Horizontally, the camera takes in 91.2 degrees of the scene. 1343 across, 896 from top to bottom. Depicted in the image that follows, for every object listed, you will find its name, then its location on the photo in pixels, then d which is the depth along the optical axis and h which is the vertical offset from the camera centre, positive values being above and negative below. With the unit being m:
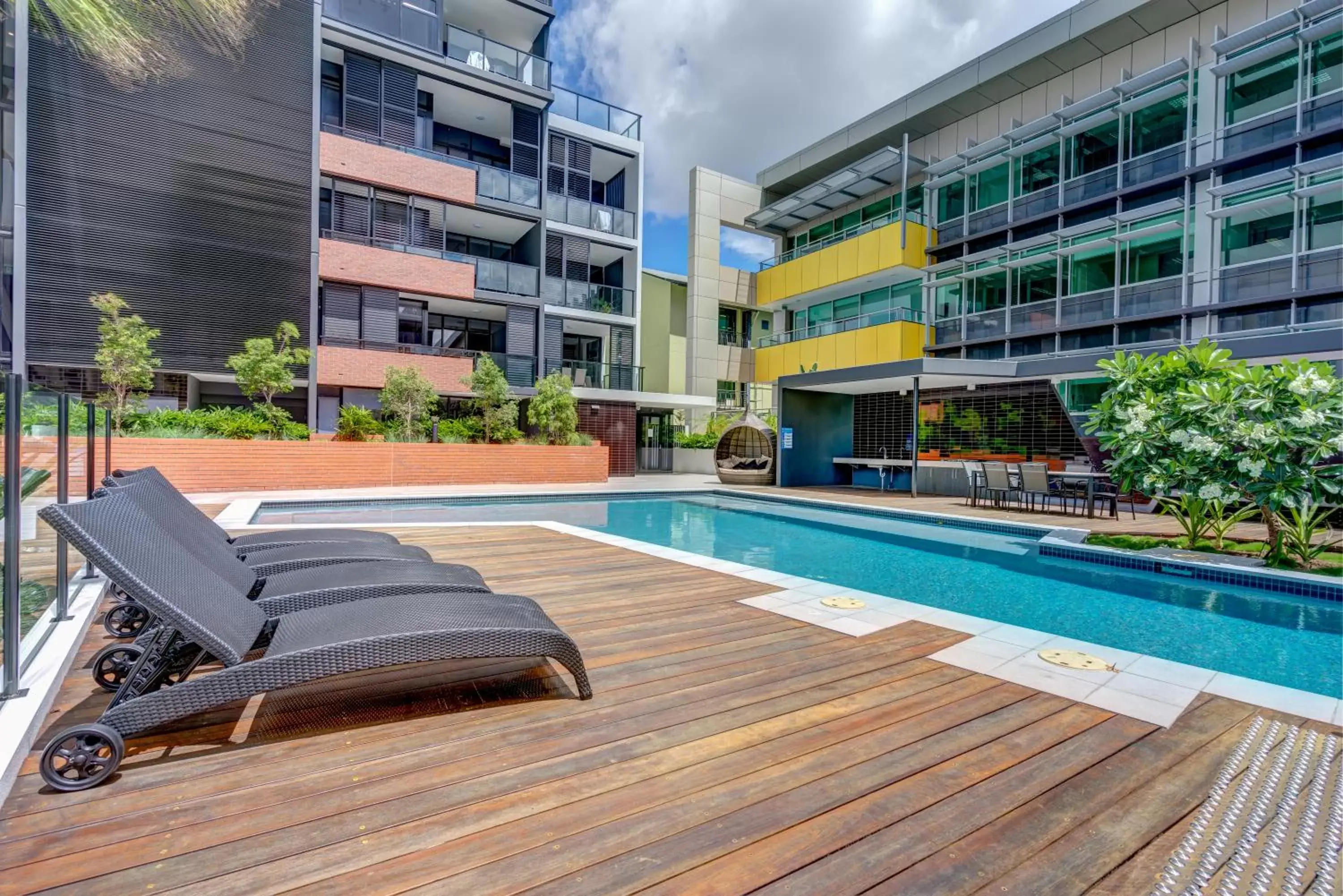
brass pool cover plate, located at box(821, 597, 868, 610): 4.58 -1.13
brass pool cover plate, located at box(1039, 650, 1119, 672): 3.49 -1.15
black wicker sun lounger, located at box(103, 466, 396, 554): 3.35 -0.58
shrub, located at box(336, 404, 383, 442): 15.71 +0.17
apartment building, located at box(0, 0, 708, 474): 15.03 +6.06
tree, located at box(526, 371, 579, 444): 18.36 +0.73
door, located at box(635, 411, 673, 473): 24.69 -0.10
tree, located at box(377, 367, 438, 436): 16.23 +0.88
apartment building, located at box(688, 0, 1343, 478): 13.85 +6.31
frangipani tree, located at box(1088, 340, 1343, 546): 6.52 +0.24
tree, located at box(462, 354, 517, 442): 17.44 +1.02
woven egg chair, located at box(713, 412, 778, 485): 17.80 -0.35
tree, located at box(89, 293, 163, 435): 13.26 +1.43
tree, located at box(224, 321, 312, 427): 14.68 +1.34
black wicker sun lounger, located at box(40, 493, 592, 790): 2.15 -0.80
